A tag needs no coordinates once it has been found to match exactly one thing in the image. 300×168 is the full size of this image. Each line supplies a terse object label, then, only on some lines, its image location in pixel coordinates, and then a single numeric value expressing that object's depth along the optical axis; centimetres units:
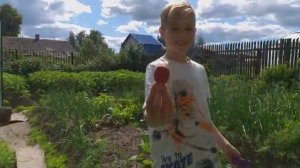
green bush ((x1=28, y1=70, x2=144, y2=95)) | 790
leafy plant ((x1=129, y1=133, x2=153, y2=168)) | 261
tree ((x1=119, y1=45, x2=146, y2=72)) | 1245
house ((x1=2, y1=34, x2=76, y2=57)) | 3288
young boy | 116
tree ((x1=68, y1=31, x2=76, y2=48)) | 5389
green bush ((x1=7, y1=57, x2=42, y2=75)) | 1124
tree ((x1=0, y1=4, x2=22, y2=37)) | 3854
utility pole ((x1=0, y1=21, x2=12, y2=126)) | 521
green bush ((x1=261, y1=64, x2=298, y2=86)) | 597
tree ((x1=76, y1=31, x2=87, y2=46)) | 4693
